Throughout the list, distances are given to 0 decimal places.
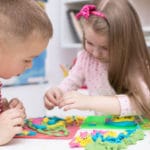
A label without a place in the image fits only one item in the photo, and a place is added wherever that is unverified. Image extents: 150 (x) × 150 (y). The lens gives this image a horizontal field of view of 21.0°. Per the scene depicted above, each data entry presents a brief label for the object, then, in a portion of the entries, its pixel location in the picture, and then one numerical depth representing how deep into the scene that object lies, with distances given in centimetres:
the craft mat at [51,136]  81
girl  97
